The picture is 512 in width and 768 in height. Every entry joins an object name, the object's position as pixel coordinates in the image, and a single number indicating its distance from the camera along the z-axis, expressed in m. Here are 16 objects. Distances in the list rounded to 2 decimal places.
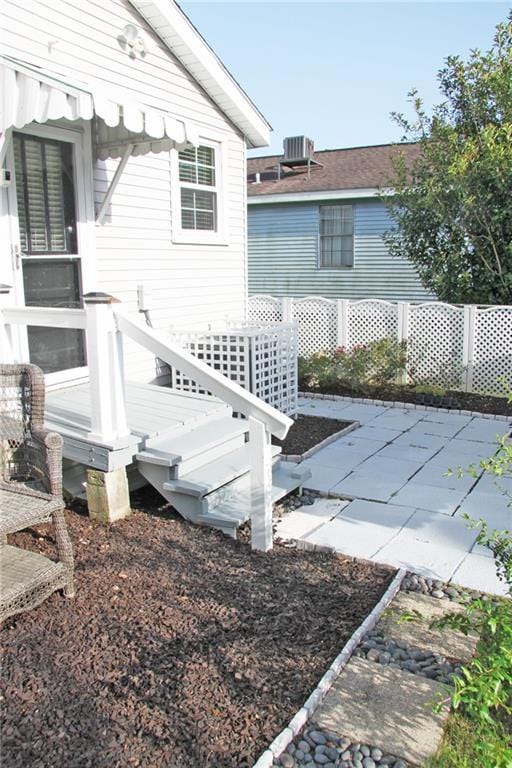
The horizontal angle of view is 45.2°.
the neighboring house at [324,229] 14.04
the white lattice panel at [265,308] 9.92
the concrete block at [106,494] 3.99
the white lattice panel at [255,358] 6.23
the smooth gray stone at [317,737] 2.24
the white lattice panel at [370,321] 8.73
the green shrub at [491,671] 1.92
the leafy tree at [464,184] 7.69
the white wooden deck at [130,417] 4.03
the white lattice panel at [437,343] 8.22
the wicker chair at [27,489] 2.81
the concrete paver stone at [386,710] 2.23
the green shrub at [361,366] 8.35
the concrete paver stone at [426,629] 2.83
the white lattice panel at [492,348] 7.88
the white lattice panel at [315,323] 9.31
